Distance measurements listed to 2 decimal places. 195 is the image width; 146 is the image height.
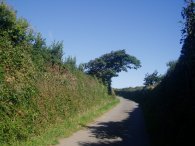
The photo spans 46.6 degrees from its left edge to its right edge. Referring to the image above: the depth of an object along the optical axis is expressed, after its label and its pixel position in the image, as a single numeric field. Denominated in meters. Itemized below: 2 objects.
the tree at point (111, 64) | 45.39
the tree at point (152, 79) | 39.61
